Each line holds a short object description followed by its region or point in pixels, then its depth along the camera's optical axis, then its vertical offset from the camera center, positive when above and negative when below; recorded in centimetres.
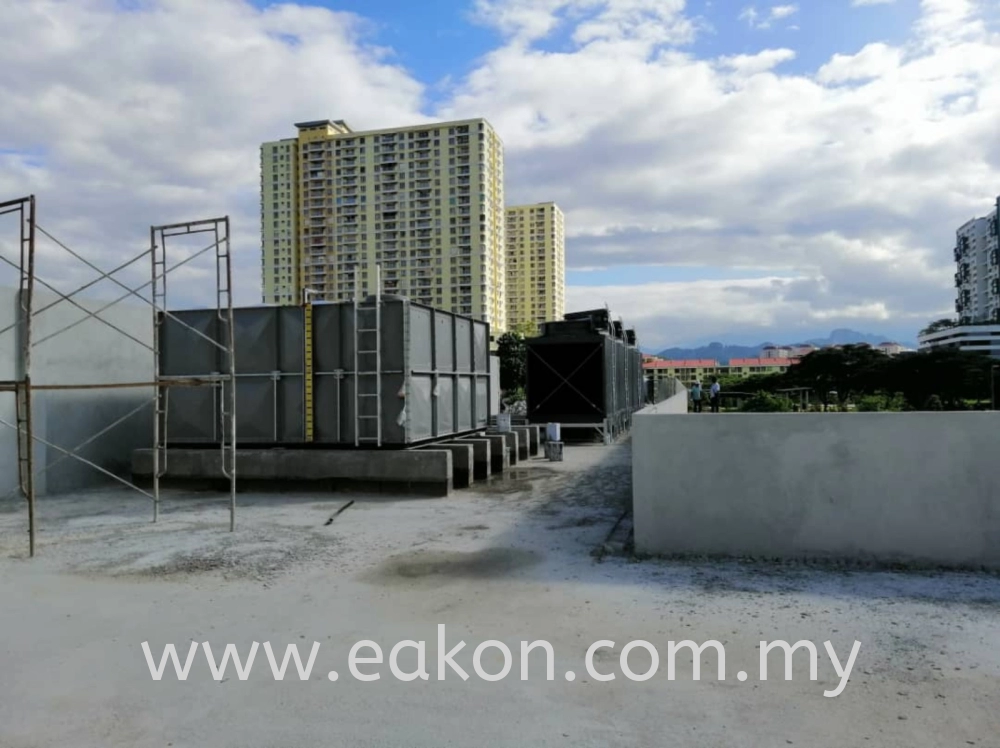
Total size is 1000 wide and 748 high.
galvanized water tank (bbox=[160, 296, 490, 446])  1218 +38
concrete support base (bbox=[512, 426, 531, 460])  1705 -123
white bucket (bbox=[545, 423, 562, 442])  1675 -98
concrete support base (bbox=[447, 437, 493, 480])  1352 -127
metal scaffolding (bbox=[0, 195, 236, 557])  782 +80
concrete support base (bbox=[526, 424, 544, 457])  1823 -129
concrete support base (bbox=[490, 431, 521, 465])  1547 -118
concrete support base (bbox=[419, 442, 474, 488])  1241 -128
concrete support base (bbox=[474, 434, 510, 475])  1470 -128
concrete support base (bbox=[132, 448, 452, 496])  1149 -119
